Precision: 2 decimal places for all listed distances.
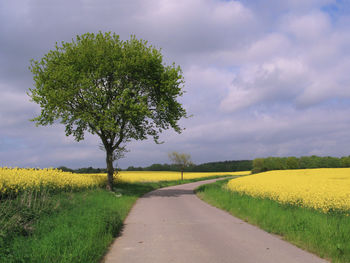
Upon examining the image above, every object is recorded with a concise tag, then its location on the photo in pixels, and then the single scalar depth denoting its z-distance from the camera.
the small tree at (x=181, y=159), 56.72
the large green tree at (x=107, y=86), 21.67
